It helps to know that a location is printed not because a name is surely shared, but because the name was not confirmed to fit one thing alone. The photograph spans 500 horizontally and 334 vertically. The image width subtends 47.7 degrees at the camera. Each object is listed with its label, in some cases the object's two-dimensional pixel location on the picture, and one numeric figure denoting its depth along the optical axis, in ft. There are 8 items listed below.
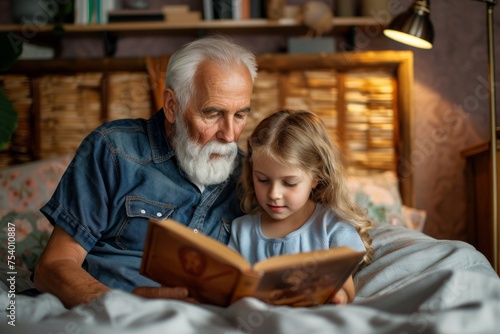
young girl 5.19
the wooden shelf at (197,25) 9.21
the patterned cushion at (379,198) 7.84
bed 2.93
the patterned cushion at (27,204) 6.98
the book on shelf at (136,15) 9.34
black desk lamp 7.13
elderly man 5.13
